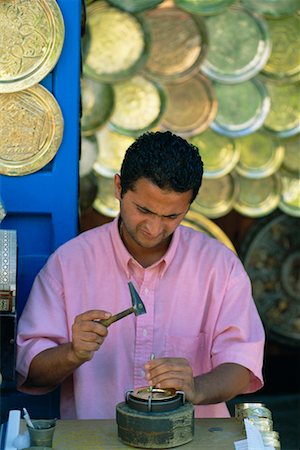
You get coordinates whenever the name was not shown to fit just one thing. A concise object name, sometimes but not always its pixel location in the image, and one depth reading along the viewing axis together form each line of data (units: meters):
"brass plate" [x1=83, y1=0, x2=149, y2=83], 4.38
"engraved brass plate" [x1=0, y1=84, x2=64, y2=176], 2.95
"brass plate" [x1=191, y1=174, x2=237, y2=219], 4.71
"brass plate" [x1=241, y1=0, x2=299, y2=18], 4.58
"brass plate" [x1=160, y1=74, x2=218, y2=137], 4.56
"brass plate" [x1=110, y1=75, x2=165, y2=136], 4.48
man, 2.56
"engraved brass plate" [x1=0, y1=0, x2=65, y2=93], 2.90
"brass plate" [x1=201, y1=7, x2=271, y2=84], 4.57
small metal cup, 2.20
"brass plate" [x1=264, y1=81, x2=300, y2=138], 4.73
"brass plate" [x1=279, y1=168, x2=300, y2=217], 4.84
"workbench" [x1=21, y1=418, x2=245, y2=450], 2.27
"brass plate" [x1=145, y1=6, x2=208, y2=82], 4.49
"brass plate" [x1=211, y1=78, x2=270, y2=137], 4.61
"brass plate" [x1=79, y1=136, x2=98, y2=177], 4.43
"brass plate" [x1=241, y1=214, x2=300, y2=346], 5.01
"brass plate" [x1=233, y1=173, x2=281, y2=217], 4.78
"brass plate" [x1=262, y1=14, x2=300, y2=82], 4.69
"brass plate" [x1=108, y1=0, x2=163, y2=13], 4.26
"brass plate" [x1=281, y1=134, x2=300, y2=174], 4.84
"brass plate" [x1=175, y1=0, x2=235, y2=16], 4.38
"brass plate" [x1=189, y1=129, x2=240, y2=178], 4.64
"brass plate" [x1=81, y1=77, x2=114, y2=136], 4.42
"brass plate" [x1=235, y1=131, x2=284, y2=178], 4.73
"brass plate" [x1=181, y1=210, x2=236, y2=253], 4.64
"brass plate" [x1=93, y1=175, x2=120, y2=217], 4.52
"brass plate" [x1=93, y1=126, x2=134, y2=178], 4.48
